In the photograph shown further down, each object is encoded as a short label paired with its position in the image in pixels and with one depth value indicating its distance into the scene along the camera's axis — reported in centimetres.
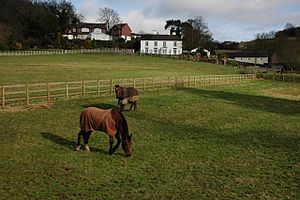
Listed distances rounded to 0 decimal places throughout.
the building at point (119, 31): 11289
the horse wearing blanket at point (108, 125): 998
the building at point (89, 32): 10944
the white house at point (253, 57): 10171
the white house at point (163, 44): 9388
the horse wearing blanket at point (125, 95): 1802
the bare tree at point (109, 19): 11791
